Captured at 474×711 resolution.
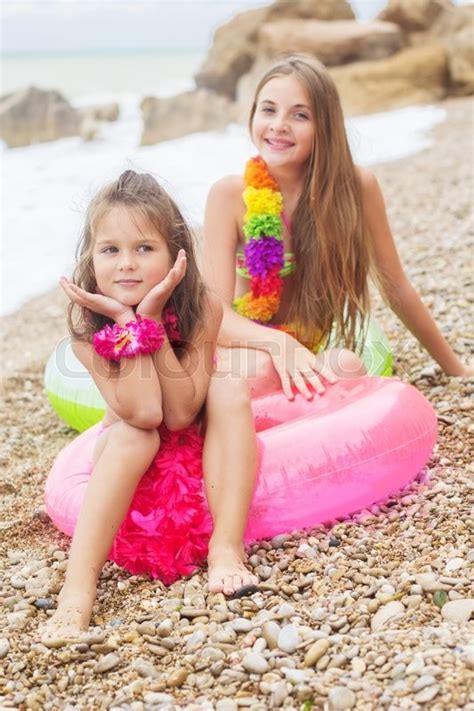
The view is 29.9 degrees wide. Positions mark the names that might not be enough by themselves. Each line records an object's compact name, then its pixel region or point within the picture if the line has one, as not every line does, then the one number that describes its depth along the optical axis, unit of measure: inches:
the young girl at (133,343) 115.4
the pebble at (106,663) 98.0
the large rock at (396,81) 782.5
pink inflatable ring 127.9
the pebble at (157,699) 90.3
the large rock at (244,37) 899.4
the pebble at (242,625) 102.8
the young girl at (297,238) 159.6
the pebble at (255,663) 93.4
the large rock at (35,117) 842.2
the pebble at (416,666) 85.8
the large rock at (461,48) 761.0
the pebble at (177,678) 93.7
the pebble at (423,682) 83.7
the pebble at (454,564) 108.3
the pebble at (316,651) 93.5
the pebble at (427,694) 82.0
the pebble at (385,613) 99.5
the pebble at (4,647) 102.4
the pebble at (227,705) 87.8
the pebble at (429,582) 103.3
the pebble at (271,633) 98.4
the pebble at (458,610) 97.0
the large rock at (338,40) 829.2
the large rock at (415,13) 874.8
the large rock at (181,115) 786.8
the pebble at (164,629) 104.7
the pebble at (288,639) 96.7
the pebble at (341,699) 84.1
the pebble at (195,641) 100.3
